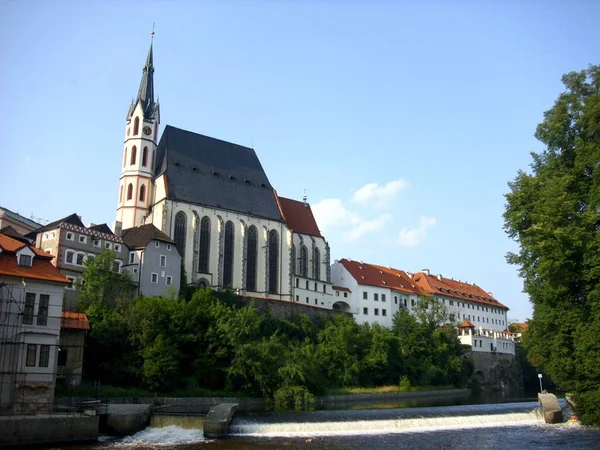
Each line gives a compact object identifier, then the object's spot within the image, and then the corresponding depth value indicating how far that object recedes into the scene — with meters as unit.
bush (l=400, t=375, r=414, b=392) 63.43
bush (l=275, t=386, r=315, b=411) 45.72
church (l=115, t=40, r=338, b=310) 69.69
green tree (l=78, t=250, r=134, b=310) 49.53
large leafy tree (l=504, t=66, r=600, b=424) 29.91
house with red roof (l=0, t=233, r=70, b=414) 31.52
